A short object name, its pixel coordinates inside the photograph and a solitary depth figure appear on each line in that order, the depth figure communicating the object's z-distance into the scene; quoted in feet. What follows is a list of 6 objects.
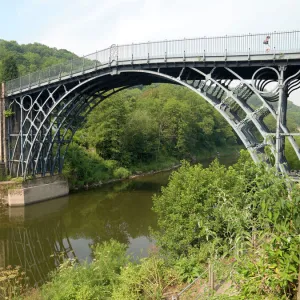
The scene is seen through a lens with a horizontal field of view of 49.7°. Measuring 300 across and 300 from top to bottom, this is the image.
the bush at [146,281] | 27.96
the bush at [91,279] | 29.68
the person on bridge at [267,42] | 44.22
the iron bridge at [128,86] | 44.14
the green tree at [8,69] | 101.58
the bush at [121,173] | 119.79
